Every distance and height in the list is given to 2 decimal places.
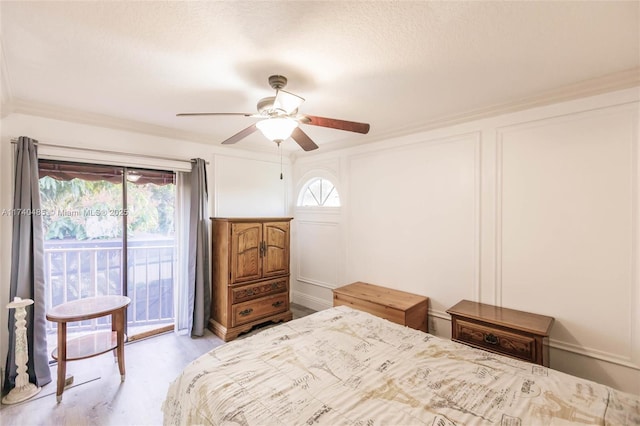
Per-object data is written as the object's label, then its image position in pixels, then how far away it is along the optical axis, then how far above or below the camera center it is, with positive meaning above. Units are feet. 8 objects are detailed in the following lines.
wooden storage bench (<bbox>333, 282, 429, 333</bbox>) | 9.16 -3.12
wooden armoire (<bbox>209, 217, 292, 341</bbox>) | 10.89 -2.57
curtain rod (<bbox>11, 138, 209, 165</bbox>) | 8.31 +1.95
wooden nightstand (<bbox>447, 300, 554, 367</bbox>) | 6.84 -3.06
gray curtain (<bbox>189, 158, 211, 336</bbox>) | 11.11 -1.44
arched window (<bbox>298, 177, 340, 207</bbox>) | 13.50 +0.82
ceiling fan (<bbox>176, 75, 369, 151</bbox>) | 6.03 +2.02
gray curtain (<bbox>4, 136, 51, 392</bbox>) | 7.83 -1.46
